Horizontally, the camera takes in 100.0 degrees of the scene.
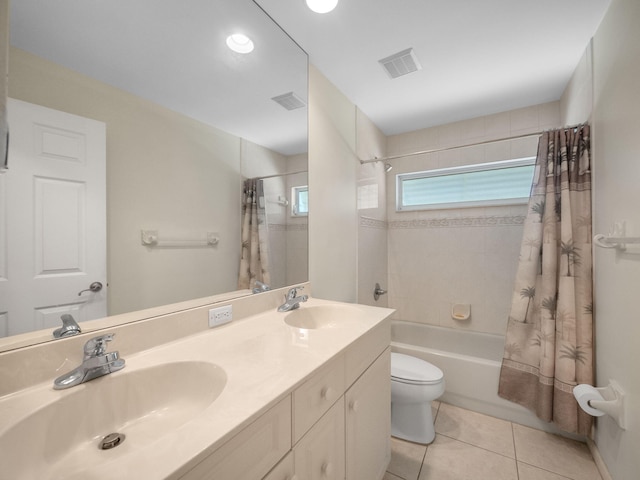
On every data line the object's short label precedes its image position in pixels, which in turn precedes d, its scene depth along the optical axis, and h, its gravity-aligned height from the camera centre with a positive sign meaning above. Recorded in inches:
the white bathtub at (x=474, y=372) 72.6 -39.9
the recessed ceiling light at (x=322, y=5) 52.2 +45.8
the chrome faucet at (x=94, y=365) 26.8 -13.8
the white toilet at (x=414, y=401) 64.4 -40.2
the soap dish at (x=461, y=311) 96.8 -27.1
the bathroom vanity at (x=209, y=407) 20.6 -16.3
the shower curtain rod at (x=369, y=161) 89.7 +26.4
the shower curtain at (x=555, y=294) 62.0 -13.9
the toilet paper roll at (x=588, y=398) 51.3 -31.0
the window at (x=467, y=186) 93.8 +19.7
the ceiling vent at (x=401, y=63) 66.2 +44.9
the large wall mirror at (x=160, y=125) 29.7 +16.8
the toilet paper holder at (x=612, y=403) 47.0 -30.2
